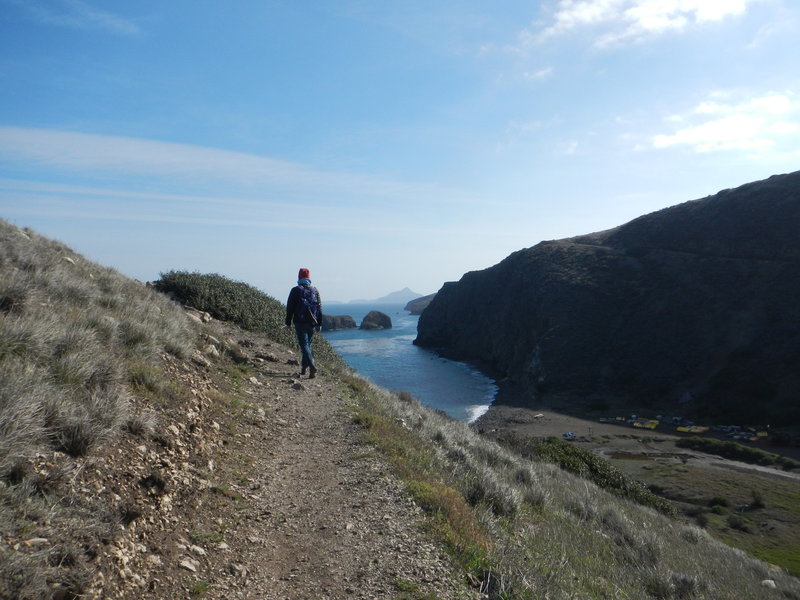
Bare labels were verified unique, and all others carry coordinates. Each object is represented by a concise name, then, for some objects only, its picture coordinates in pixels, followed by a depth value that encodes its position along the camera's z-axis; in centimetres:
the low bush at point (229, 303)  1426
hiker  1032
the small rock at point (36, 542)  280
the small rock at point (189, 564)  347
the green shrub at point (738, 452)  3519
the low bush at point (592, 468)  1634
